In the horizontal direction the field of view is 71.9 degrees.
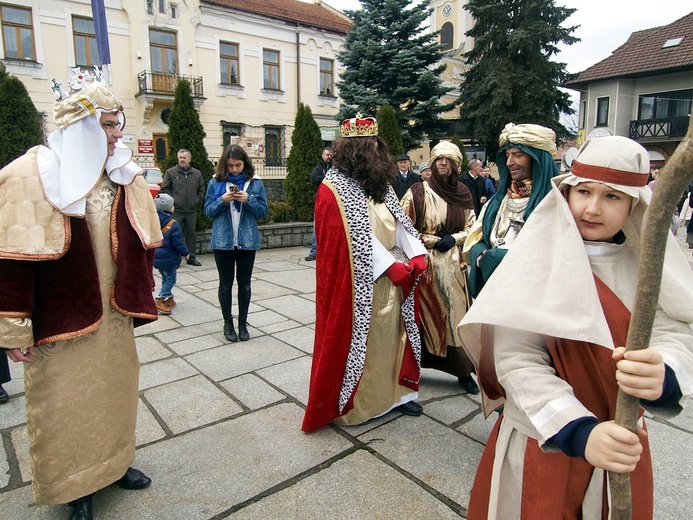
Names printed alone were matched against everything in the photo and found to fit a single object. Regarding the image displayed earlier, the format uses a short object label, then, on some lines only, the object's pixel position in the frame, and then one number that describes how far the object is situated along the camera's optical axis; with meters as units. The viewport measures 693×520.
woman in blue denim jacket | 4.35
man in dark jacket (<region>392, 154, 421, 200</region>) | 7.62
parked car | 11.12
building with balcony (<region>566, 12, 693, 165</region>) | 22.95
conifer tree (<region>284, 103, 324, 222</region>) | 10.55
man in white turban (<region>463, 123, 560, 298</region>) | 2.43
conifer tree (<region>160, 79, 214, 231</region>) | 9.33
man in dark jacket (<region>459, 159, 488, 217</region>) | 7.82
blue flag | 6.86
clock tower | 30.52
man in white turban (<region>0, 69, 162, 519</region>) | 1.85
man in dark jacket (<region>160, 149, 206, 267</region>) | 7.85
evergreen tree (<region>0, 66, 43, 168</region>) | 10.61
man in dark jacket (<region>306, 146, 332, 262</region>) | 7.44
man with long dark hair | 2.73
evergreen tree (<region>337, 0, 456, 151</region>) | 15.19
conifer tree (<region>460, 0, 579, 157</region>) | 18.86
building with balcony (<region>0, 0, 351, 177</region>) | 17.39
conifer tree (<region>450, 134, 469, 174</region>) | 14.55
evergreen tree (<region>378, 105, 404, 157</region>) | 11.27
